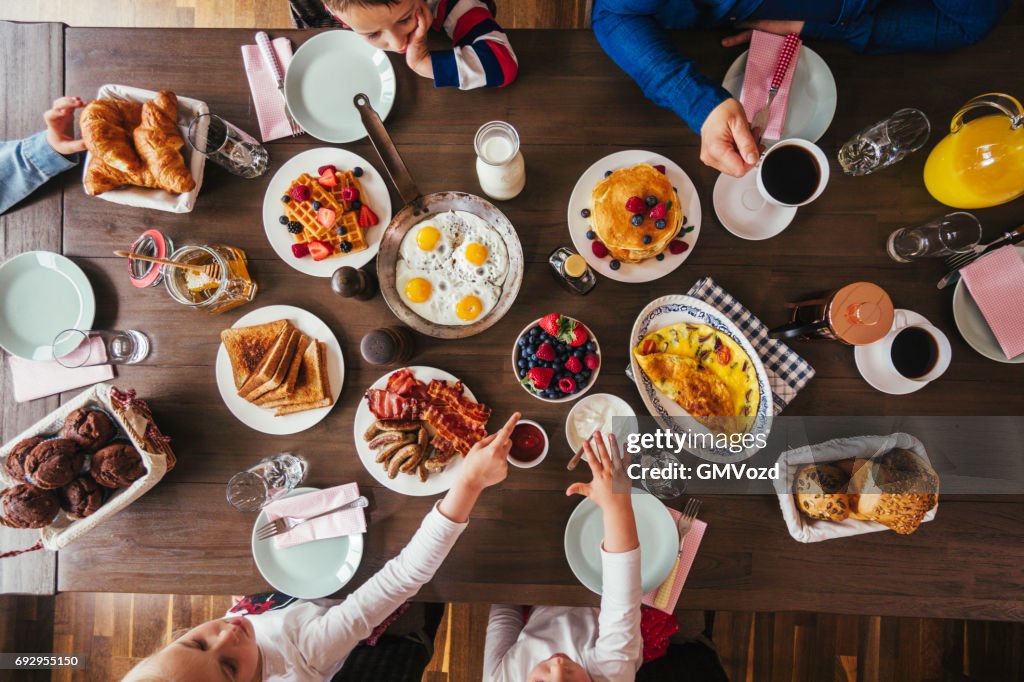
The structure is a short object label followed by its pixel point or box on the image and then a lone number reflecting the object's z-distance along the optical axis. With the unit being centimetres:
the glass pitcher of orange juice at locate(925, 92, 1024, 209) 160
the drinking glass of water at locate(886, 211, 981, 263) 169
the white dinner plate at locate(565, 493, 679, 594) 176
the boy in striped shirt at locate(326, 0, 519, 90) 172
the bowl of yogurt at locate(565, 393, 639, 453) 177
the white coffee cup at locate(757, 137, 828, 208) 165
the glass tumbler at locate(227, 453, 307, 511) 179
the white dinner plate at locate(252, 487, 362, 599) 178
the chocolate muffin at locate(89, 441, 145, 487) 166
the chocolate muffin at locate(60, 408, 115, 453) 166
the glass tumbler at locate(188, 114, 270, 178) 177
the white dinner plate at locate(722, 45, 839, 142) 179
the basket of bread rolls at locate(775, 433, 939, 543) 157
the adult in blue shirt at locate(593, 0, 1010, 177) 169
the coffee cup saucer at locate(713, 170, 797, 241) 180
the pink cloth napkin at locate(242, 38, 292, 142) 191
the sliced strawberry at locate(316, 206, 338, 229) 179
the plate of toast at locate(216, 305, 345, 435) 179
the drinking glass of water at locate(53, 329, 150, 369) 186
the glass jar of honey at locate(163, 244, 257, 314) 177
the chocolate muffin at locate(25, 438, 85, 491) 159
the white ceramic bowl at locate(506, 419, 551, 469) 176
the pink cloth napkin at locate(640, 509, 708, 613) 176
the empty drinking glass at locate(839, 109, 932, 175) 174
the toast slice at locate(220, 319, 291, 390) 180
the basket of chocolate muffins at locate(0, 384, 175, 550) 160
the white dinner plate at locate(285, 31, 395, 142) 188
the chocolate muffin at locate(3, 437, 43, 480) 161
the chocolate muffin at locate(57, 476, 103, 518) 165
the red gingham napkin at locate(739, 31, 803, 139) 179
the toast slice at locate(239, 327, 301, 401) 174
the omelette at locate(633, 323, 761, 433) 168
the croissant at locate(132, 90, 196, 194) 175
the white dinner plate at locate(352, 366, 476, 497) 177
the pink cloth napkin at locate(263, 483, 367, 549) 179
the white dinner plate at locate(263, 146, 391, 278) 184
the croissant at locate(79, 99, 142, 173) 171
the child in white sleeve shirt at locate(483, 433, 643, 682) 165
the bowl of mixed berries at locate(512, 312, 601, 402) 171
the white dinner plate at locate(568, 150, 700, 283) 178
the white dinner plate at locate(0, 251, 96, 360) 185
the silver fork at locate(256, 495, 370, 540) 178
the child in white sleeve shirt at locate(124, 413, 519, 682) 162
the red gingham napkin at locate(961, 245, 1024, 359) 169
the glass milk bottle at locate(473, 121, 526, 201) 169
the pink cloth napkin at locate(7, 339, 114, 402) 188
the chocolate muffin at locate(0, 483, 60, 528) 158
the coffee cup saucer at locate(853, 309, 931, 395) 173
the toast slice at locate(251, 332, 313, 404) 176
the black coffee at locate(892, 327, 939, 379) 172
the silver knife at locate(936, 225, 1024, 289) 171
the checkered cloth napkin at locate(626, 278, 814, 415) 174
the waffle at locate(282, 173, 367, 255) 181
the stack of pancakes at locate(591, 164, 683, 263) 168
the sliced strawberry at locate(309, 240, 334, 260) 181
